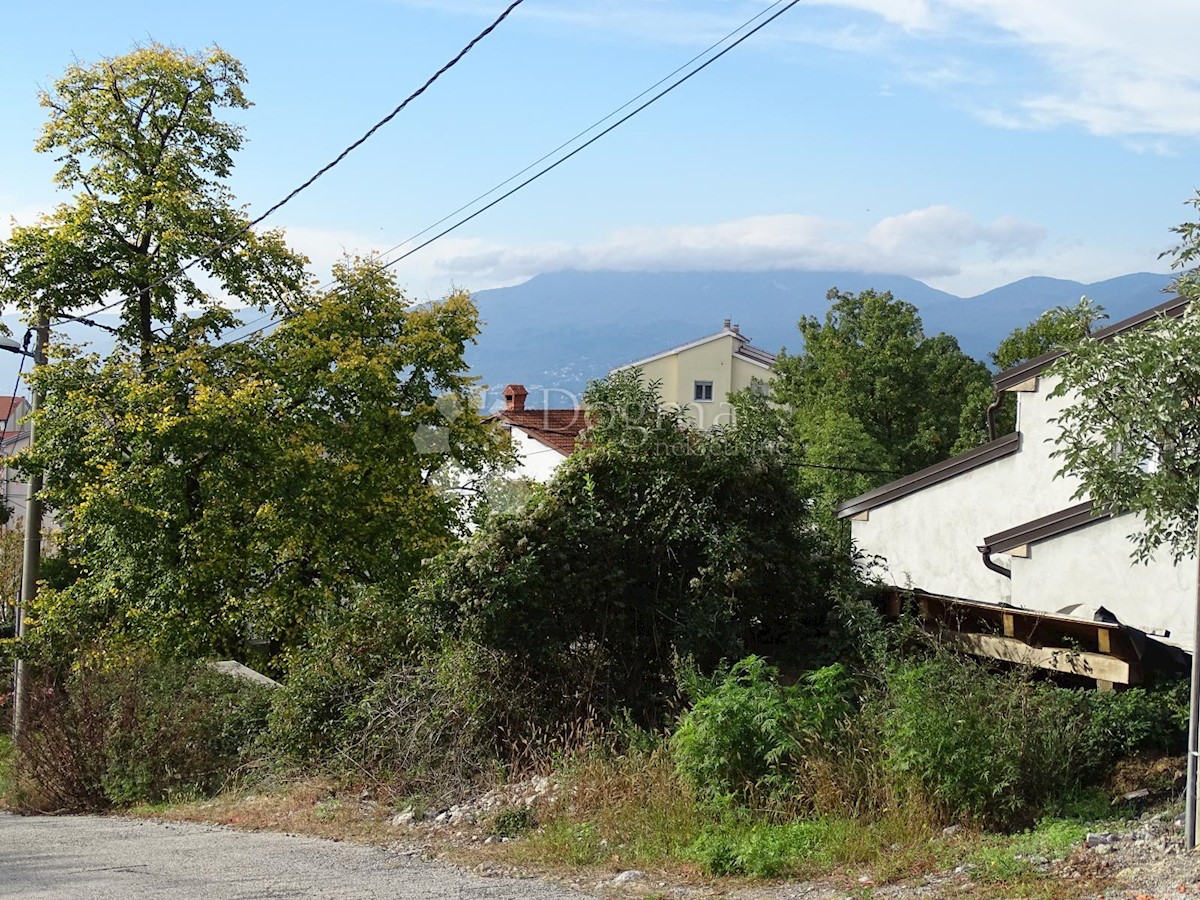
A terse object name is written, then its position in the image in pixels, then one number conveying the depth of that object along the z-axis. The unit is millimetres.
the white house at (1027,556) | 9977
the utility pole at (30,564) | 18078
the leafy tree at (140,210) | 22062
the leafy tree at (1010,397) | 43781
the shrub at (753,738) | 8812
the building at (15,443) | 70688
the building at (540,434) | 54438
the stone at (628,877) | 7617
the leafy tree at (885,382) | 45250
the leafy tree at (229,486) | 20625
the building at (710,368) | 70312
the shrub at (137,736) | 13844
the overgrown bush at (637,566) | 11250
